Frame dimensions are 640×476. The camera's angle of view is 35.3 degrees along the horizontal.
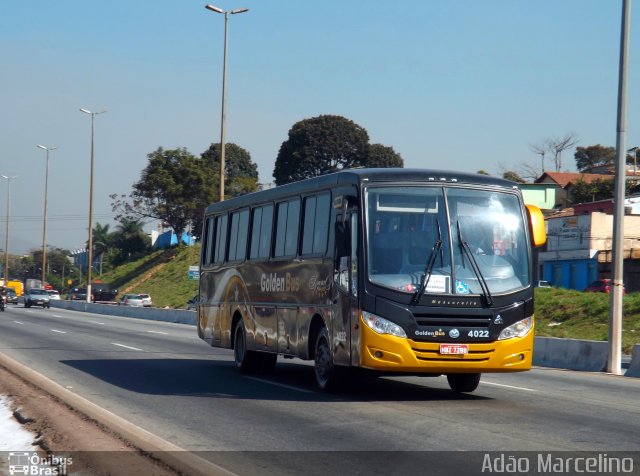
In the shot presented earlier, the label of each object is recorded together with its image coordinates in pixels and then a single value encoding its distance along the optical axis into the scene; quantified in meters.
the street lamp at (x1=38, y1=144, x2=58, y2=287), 88.06
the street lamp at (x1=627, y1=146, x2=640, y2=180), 84.85
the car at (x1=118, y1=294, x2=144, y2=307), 72.06
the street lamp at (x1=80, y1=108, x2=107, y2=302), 68.13
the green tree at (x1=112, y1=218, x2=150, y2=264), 109.62
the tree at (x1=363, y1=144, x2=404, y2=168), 96.19
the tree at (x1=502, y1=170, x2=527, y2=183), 94.12
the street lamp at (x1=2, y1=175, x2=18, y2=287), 102.51
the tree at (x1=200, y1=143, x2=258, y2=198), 87.81
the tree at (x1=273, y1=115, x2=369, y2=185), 94.94
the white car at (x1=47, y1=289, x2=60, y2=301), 87.84
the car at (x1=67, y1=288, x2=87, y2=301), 96.88
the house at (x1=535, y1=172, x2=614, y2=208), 84.52
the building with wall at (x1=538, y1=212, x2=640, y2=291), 60.12
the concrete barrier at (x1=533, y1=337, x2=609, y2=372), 21.55
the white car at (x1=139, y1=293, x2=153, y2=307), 72.62
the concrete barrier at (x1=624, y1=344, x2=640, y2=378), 20.28
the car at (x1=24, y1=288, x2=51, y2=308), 70.25
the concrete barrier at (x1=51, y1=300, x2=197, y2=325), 48.75
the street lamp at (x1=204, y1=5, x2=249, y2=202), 41.91
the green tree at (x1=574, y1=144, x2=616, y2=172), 121.00
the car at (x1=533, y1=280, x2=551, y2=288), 60.81
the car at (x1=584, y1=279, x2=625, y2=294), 51.00
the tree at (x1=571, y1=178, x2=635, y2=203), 80.03
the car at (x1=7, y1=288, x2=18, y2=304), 90.62
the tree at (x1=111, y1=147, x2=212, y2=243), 84.62
